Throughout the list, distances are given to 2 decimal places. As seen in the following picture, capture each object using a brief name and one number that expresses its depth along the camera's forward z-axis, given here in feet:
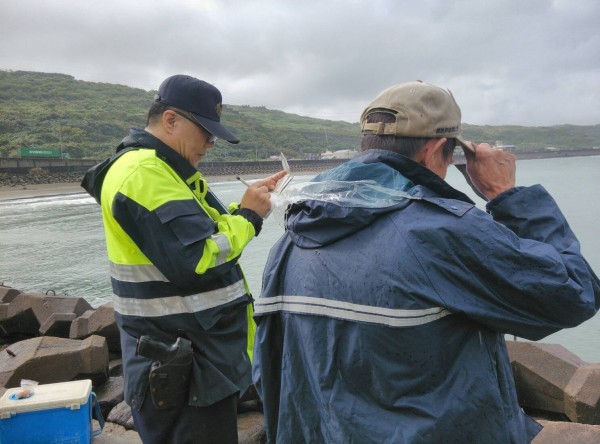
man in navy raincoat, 3.23
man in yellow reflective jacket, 5.64
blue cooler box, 7.84
